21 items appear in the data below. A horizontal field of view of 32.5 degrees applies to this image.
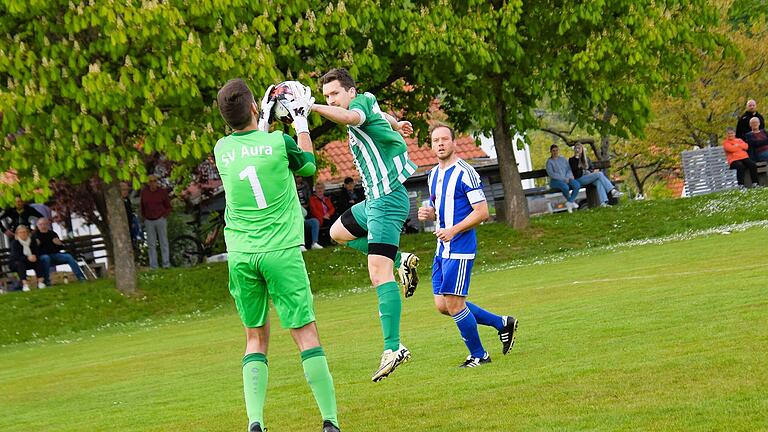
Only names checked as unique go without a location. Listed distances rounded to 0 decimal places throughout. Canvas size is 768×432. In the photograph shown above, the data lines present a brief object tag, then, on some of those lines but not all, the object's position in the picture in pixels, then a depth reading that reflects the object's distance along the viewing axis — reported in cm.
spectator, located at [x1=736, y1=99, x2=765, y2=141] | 3294
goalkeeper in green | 741
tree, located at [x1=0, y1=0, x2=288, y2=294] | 2331
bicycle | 3319
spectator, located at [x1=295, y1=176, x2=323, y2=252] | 3178
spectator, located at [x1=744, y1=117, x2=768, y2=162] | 3328
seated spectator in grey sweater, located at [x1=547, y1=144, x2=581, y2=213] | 3469
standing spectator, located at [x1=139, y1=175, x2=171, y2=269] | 3039
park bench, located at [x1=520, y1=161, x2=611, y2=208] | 3581
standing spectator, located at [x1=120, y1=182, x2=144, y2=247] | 3169
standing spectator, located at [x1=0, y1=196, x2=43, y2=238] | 2825
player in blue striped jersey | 1034
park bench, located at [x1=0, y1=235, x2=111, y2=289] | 3075
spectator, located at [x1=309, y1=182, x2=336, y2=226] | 3225
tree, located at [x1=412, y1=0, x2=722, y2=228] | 2888
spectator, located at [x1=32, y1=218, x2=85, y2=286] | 2782
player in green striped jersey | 995
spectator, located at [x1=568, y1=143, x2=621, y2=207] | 3488
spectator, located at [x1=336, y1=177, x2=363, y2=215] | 3325
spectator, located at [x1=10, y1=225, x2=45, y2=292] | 2736
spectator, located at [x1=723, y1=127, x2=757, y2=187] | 3291
